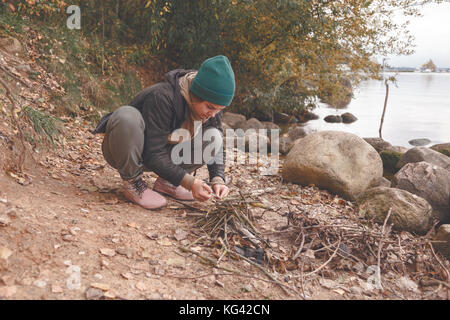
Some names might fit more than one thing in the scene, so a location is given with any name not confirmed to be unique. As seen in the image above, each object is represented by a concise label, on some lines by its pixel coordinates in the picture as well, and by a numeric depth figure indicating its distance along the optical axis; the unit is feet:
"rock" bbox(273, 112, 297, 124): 37.74
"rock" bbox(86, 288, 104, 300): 5.48
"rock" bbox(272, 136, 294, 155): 22.89
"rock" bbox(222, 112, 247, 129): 28.86
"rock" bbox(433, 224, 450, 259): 9.93
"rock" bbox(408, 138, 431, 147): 33.47
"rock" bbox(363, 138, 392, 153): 24.09
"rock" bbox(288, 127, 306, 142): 27.50
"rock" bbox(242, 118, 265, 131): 28.85
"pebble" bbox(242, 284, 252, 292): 6.52
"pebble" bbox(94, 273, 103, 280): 5.98
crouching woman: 7.82
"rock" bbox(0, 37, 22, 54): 14.53
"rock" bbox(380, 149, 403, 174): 21.54
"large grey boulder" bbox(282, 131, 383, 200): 13.35
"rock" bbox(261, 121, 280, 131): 31.08
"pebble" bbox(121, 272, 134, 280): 6.18
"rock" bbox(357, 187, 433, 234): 11.01
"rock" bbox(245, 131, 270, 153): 22.03
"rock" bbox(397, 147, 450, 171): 17.97
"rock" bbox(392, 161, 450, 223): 13.78
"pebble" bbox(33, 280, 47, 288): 5.41
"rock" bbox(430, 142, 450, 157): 22.10
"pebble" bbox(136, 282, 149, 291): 5.96
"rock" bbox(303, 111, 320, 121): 42.36
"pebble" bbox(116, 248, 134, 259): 6.88
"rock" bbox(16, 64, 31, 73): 14.32
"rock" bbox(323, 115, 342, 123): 43.78
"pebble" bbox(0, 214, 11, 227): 6.45
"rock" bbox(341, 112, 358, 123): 44.91
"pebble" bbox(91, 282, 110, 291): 5.72
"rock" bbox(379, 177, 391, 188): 15.87
